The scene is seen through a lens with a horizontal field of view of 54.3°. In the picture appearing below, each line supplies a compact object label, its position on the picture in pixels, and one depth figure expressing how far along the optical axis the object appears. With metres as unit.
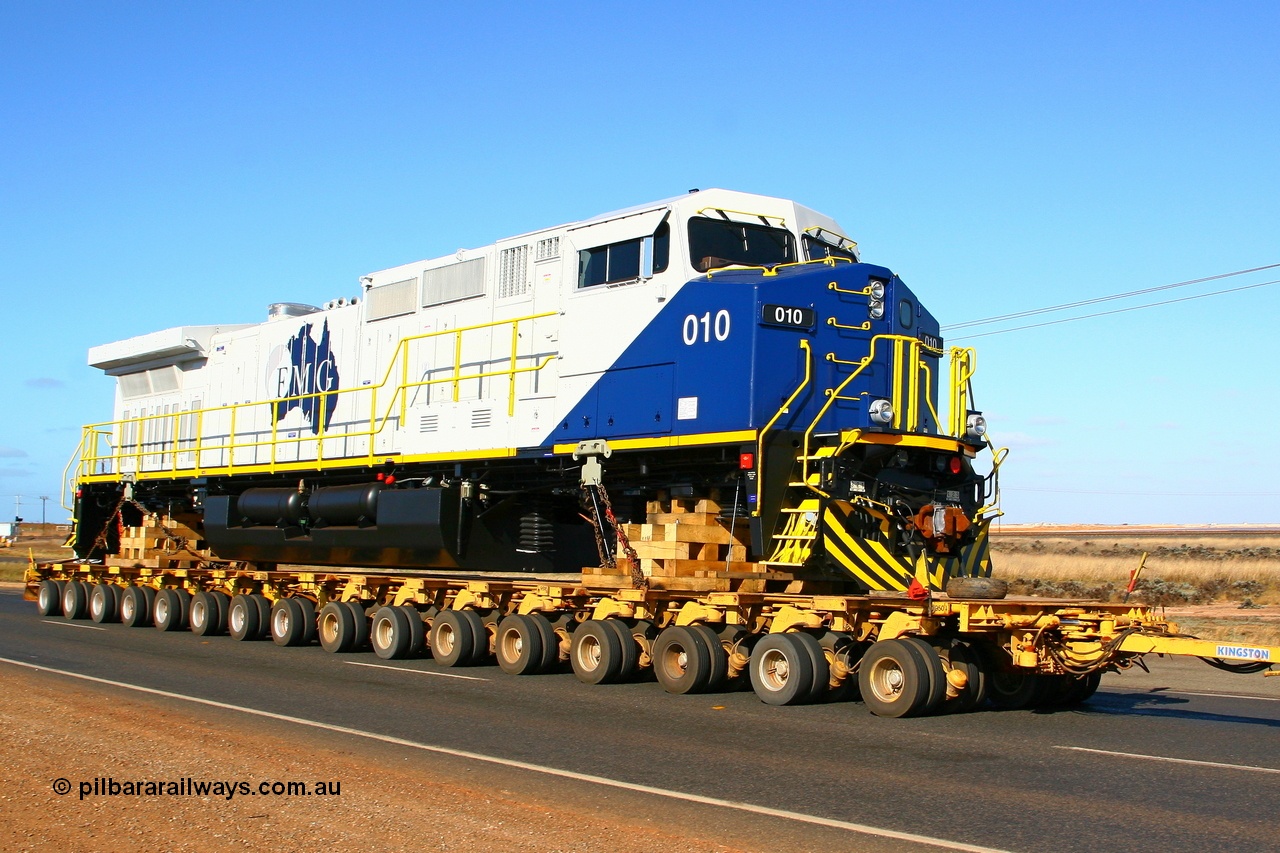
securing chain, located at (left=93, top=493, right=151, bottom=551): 25.27
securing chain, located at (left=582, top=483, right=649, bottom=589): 14.27
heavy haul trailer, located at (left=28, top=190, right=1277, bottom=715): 12.78
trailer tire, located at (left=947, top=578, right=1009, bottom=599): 12.38
